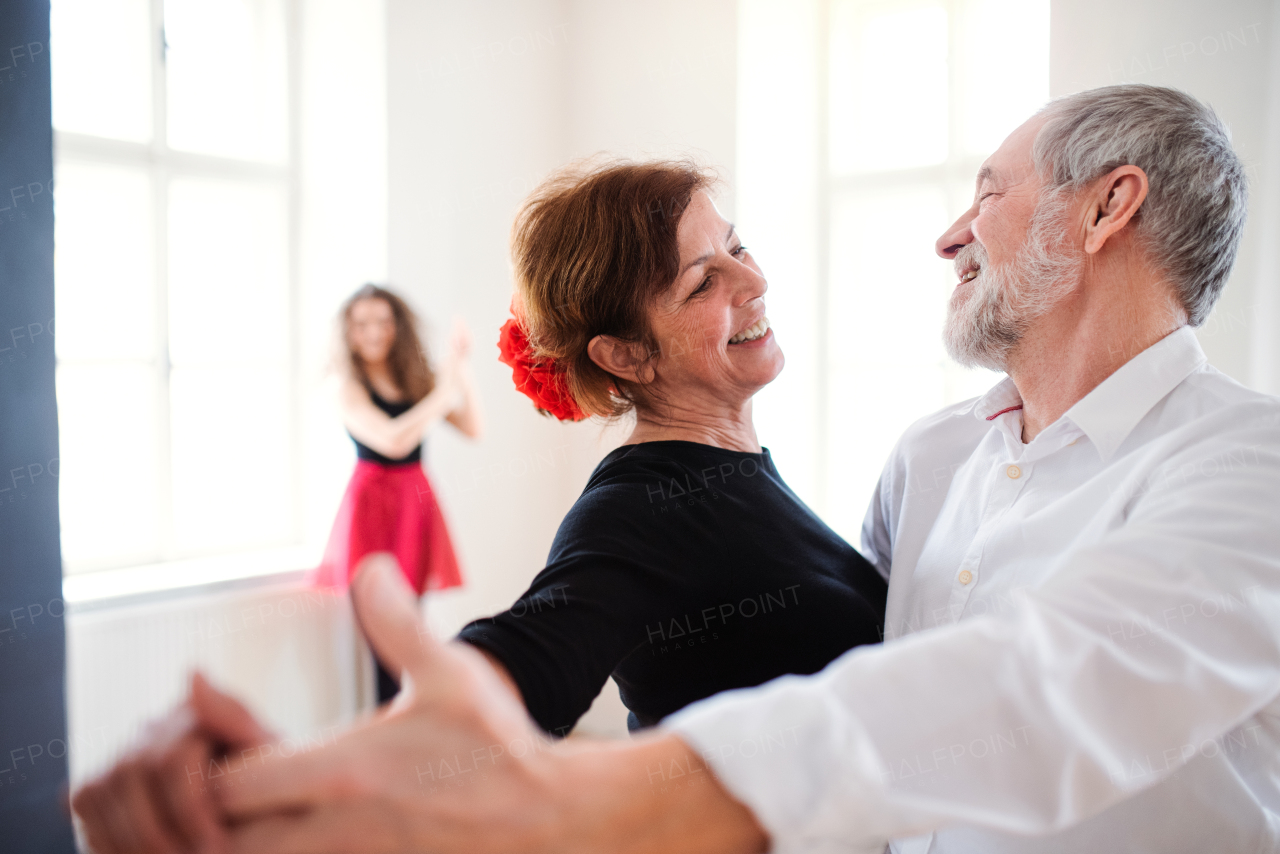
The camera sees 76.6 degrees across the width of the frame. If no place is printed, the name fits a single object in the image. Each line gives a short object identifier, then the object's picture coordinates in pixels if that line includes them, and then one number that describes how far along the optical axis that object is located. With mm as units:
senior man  427
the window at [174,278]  3480
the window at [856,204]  3664
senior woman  1010
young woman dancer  3457
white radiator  3023
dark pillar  1815
